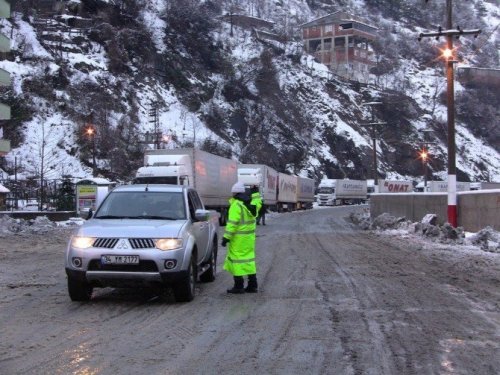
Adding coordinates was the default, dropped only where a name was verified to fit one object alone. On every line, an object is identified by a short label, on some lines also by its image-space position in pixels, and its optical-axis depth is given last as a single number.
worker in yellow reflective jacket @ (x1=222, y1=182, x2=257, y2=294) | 9.72
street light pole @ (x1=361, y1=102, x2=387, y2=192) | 51.01
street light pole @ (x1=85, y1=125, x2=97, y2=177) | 43.72
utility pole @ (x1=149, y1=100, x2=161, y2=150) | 46.57
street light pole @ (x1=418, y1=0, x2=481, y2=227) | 23.52
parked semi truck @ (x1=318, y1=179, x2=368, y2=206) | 75.19
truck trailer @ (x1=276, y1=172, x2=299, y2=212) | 52.69
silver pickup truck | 8.44
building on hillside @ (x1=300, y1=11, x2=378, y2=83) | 121.81
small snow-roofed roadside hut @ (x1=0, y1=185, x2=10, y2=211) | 38.40
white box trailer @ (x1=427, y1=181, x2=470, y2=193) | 73.56
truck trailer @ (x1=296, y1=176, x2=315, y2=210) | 62.31
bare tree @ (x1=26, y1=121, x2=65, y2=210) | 51.00
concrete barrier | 19.58
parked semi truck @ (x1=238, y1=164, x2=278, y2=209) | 41.81
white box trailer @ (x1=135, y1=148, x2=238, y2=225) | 27.59
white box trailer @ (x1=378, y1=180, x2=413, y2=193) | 65.44
